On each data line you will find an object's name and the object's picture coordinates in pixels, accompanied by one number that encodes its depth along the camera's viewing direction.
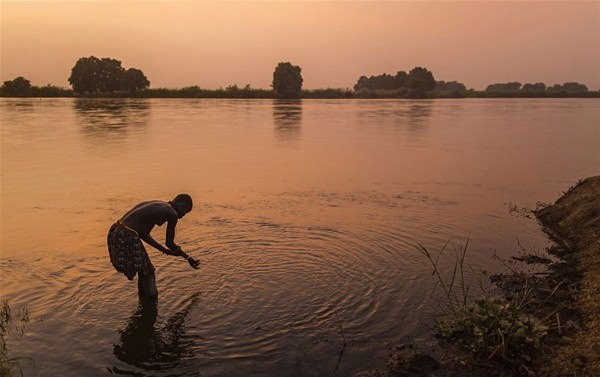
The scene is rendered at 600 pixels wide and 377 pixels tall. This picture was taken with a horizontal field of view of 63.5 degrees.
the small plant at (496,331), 5.38
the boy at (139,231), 6.61
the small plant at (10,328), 5.56
